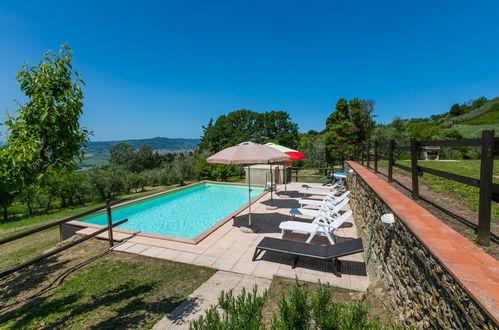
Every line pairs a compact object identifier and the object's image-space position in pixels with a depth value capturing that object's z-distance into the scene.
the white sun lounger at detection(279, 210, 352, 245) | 5.20
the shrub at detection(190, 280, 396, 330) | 1.75
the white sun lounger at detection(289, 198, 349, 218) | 6.26
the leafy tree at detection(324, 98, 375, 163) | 22.64
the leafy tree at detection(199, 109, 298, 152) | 37.22
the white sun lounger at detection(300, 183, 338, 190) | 10.44
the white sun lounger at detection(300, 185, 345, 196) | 9.63
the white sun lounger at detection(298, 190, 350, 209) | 7.22
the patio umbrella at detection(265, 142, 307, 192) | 10.15
